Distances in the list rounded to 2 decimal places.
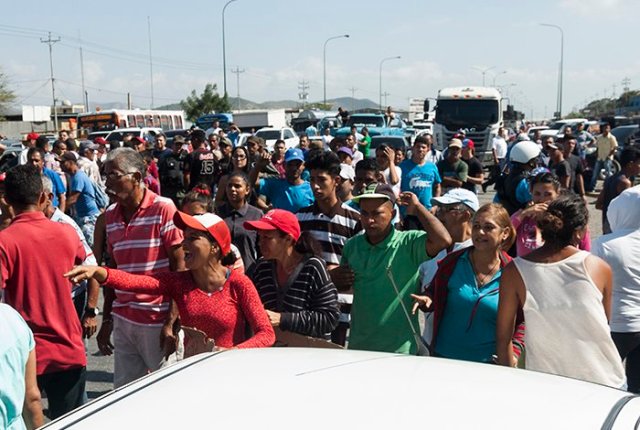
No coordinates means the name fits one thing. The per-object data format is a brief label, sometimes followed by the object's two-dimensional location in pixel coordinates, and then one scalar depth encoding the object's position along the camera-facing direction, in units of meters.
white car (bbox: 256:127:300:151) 28.28
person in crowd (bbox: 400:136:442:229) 9.55
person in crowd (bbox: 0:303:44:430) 2.83
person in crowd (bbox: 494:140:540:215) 7.16
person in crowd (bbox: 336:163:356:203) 6.59
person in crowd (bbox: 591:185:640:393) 4.62
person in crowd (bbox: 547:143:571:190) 9.62
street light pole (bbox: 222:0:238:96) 53.84
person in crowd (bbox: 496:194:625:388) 3.62
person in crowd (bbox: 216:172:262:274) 6.38
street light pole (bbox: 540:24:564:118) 72.91
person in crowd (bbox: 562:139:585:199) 10.22
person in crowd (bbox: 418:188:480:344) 4.91
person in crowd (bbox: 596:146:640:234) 7.19
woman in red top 3.84
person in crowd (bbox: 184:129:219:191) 11.16
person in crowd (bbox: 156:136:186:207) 11.84
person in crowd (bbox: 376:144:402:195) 9.33
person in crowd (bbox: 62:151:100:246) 10.47
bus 42.09
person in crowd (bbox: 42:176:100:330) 4.60
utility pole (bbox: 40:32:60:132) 60.47
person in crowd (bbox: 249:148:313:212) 8.06
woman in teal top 3.98
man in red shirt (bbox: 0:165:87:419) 4.01
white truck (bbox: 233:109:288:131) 41.94
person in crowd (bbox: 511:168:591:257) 5.38
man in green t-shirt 4.46
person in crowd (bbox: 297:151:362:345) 5.65
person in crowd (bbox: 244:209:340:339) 4.02
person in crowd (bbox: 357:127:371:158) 19.78
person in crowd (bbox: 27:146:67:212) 9.86
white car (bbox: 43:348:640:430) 2.02
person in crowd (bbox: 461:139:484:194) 11.03
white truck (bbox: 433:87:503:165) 29.20
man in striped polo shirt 4.65
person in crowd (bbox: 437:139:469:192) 10.77
